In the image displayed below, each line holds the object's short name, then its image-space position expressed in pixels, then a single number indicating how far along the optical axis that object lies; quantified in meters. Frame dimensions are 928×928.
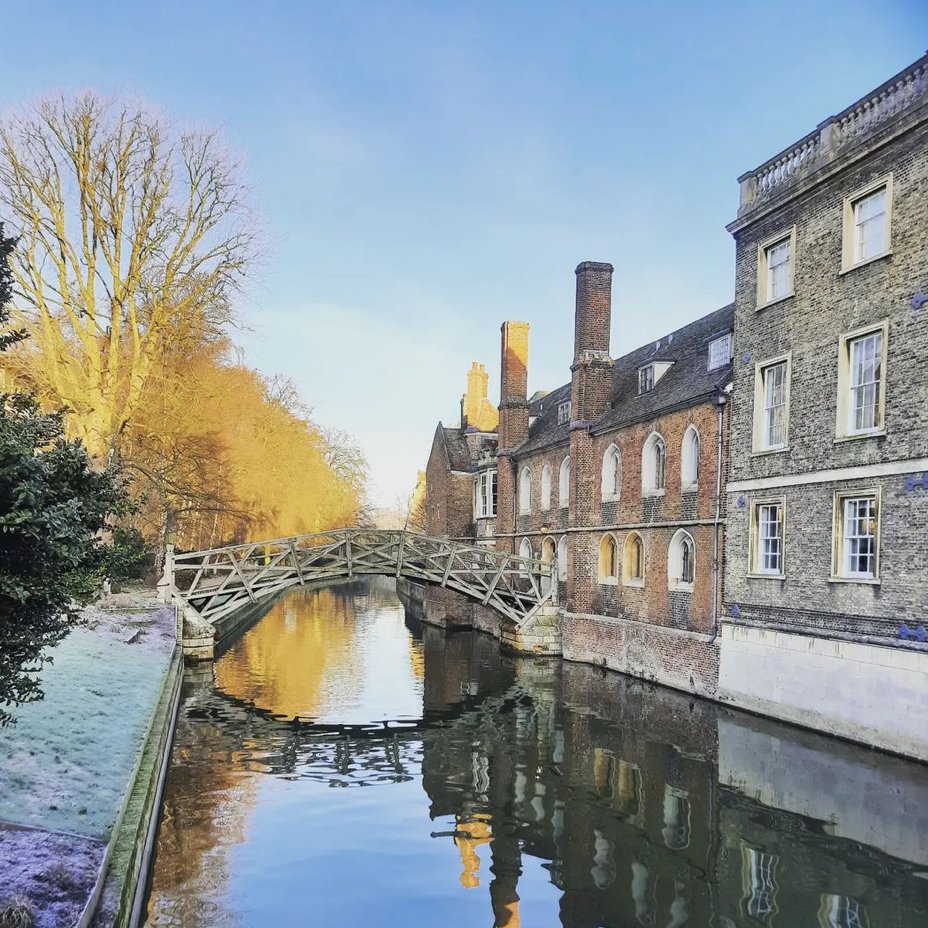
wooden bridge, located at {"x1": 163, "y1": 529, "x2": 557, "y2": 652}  21.44
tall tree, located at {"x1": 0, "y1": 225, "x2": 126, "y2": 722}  4.62
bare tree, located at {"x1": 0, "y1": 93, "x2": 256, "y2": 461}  19.62
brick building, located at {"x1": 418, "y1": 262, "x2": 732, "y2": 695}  17.94
